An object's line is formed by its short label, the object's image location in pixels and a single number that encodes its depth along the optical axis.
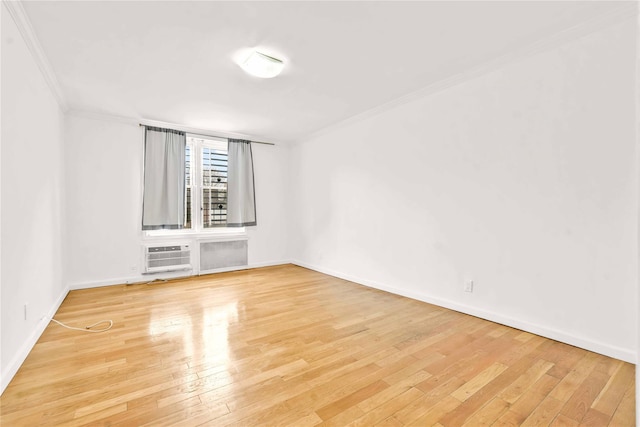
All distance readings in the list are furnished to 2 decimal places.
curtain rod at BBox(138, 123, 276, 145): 4.83
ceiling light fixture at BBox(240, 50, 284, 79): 2.68
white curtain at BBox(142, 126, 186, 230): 4.59
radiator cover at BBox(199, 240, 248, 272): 5.08
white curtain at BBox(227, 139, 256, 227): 5.38
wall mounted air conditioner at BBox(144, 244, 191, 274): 4.57
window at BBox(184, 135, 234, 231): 5.09
